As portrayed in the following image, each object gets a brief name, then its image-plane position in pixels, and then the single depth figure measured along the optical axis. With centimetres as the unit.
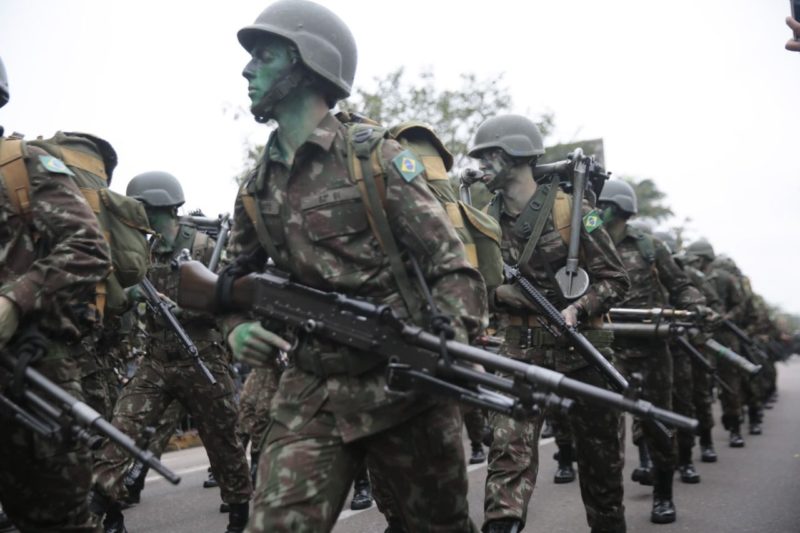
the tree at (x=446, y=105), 2783
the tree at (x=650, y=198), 4237
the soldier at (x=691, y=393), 854
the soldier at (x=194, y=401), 634
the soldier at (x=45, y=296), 364
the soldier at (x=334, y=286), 319
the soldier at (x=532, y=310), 502
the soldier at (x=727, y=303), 1170
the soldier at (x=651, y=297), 683
